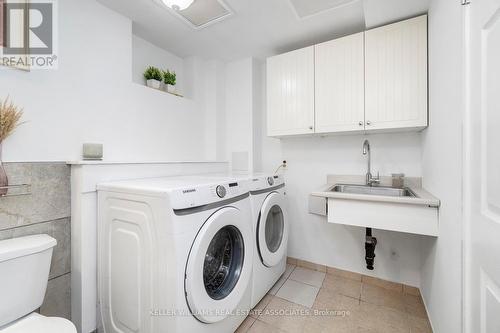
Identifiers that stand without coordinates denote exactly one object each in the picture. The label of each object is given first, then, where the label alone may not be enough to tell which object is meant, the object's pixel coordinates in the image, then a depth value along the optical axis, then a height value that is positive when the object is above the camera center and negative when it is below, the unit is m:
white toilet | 0.98 -0.60
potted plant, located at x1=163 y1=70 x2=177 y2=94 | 2.12 +0.85
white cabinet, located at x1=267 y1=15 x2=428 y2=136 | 1.55 +0.68
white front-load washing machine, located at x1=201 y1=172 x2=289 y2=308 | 1.60 -0.56
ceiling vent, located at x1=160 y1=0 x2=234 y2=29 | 1.61 +1.22
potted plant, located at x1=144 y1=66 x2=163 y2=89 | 2.01 +0.84
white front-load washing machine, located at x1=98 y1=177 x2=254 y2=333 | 1.01 -0.50
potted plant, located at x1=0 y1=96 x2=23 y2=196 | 1.13 +0.24
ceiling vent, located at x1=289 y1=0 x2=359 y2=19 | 1.57 +1.21
